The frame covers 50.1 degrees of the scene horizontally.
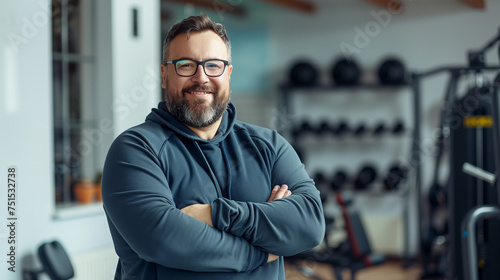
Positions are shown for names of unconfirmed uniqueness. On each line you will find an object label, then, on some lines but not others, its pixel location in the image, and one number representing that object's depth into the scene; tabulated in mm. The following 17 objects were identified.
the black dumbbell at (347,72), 5398
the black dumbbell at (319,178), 5516
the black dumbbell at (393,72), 5246
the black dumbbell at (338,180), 5449
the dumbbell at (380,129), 5348
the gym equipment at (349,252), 3645
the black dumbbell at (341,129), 5492
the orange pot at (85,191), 3373
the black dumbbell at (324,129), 5547
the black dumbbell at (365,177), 5371
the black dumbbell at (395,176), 5277
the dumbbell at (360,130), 5422
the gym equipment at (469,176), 3256
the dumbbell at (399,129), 5273
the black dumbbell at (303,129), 5602
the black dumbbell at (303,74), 5570
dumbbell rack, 5152
